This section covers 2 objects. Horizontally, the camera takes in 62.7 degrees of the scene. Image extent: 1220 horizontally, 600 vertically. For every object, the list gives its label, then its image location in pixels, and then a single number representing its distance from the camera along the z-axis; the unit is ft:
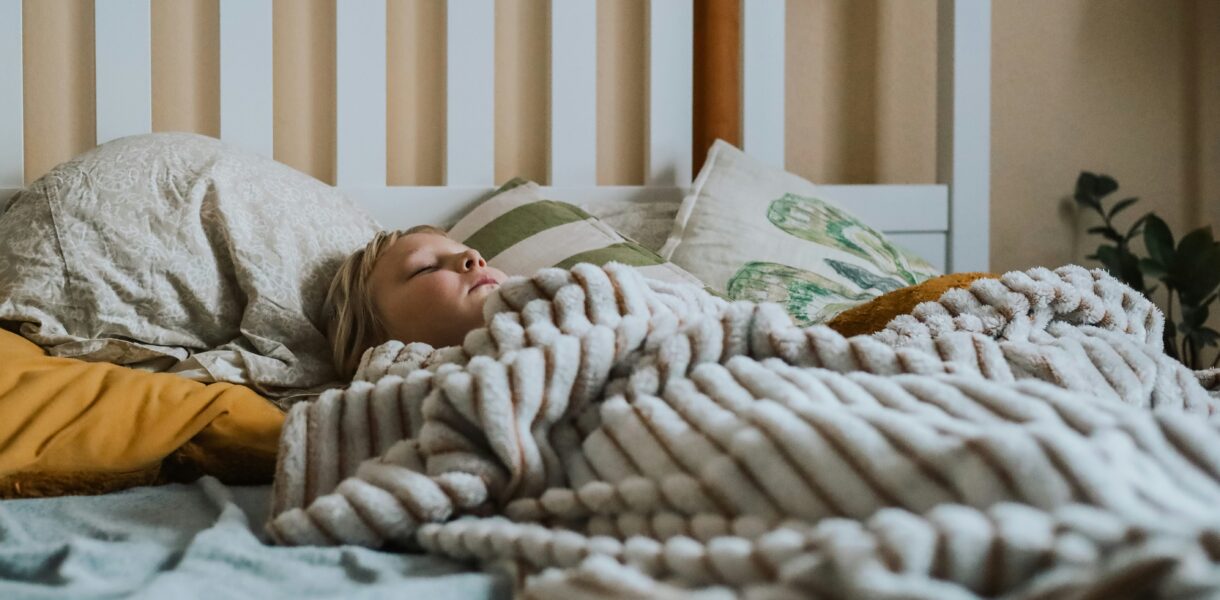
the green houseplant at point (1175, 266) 6.02
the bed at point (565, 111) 4.92
